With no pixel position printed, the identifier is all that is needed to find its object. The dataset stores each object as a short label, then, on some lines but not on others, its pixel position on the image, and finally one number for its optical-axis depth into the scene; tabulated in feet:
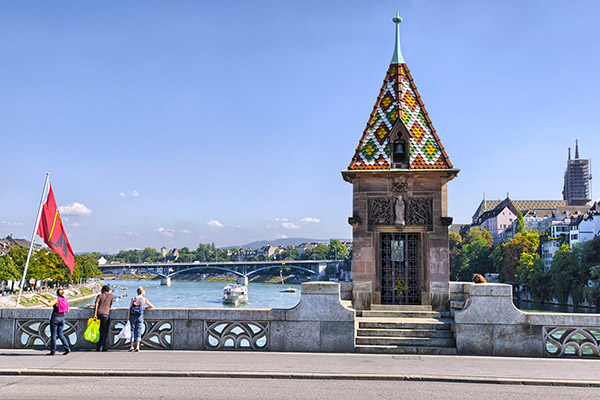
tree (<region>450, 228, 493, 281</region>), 441.77
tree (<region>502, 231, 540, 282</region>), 374.22
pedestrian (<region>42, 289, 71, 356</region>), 40.68
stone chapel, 48.91
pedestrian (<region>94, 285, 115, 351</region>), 42.32
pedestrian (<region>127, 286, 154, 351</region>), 41.50
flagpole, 50.24
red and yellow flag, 51.62
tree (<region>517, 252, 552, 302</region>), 305.16
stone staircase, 41.45
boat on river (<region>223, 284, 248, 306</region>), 338.54
